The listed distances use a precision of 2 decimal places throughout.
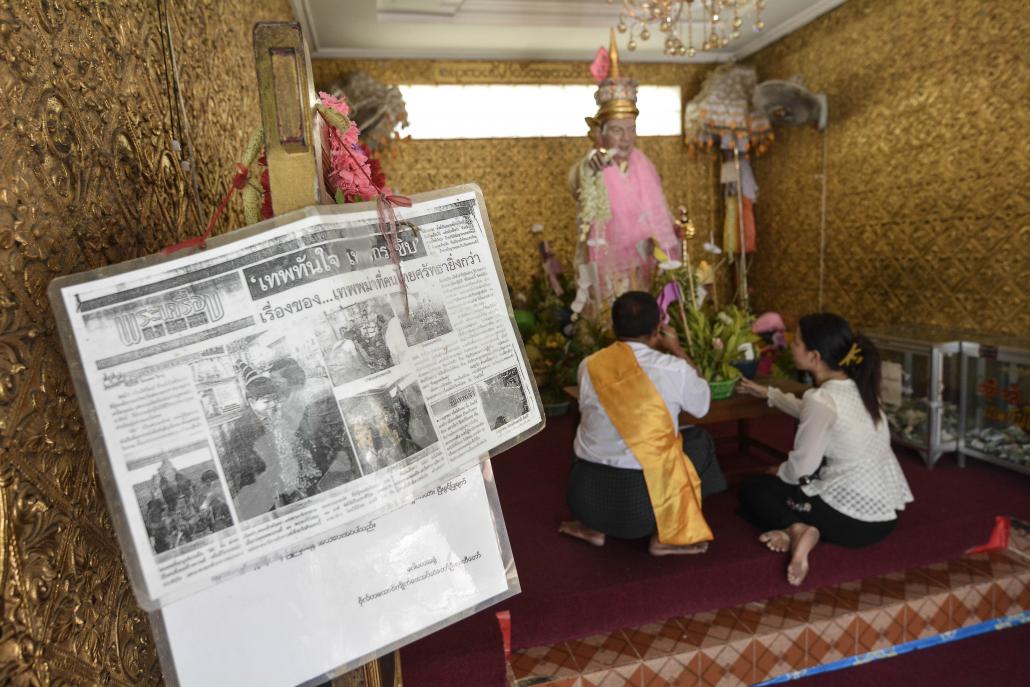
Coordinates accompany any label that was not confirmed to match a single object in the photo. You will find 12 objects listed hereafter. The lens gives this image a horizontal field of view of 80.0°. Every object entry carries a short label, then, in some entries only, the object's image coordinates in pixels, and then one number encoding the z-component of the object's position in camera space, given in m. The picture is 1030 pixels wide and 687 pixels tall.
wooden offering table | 2.59
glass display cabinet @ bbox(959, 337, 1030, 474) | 2.77
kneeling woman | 2.07
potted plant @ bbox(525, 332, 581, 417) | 4.23
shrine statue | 3.73
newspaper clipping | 0.58
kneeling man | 2.09
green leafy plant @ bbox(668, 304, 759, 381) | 2.83
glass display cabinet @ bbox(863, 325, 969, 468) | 3.00
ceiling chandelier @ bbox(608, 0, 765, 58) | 3.55
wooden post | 0.68
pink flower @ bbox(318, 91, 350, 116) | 0.85
